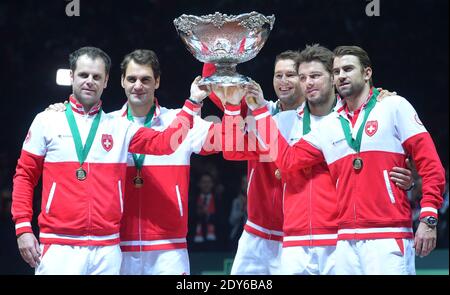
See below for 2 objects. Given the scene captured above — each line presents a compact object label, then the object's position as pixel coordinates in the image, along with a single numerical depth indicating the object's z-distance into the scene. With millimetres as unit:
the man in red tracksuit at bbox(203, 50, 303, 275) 10242
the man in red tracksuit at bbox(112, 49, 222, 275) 9883
